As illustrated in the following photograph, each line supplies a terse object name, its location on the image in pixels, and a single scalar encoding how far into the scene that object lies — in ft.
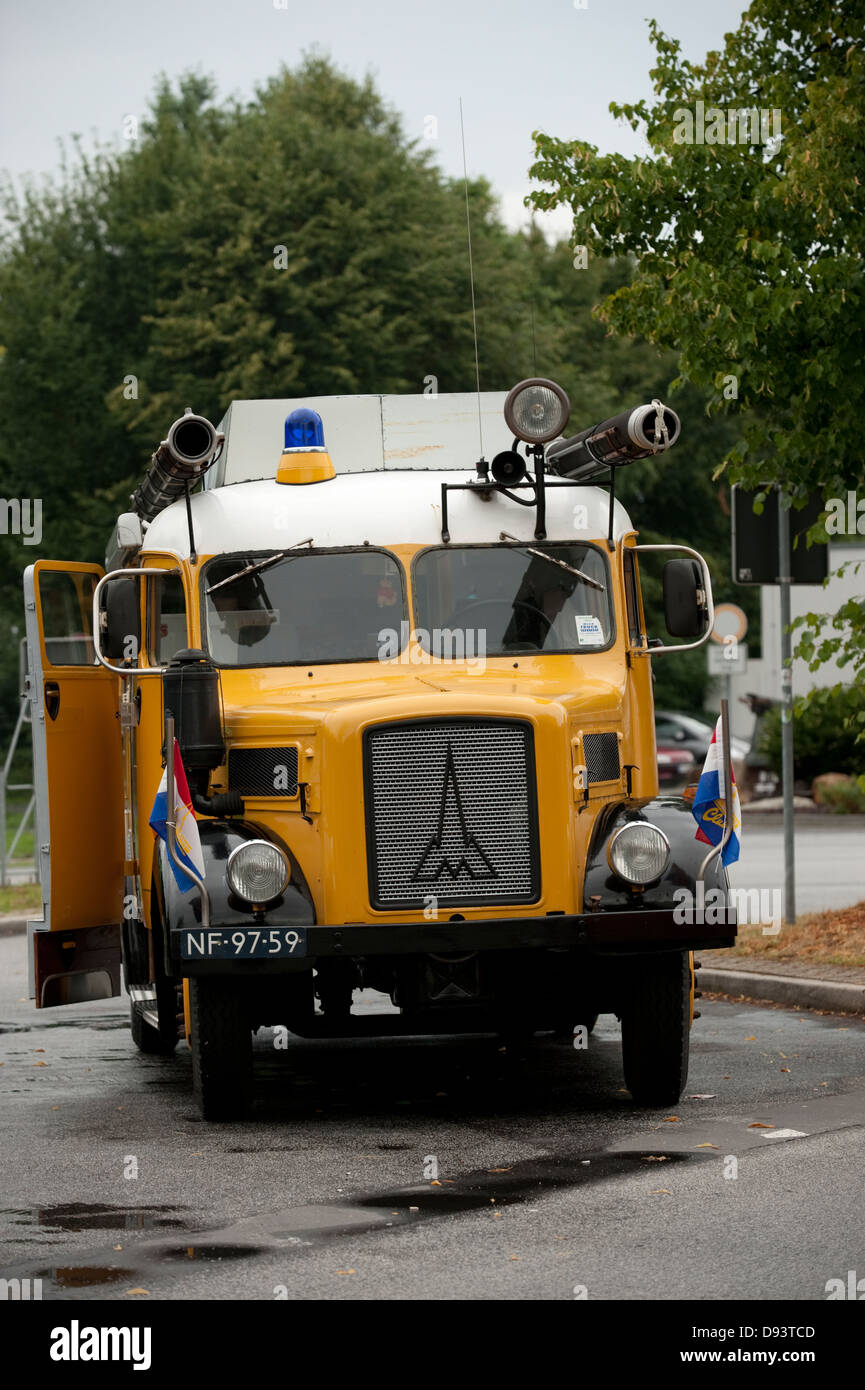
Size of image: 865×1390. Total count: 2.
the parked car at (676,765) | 134.00
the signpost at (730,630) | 83.66
